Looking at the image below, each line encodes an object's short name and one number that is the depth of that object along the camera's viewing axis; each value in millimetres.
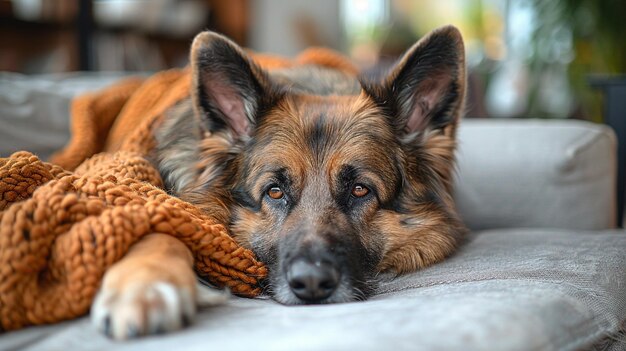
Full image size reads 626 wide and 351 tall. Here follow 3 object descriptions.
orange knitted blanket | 461
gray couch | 435
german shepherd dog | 630
